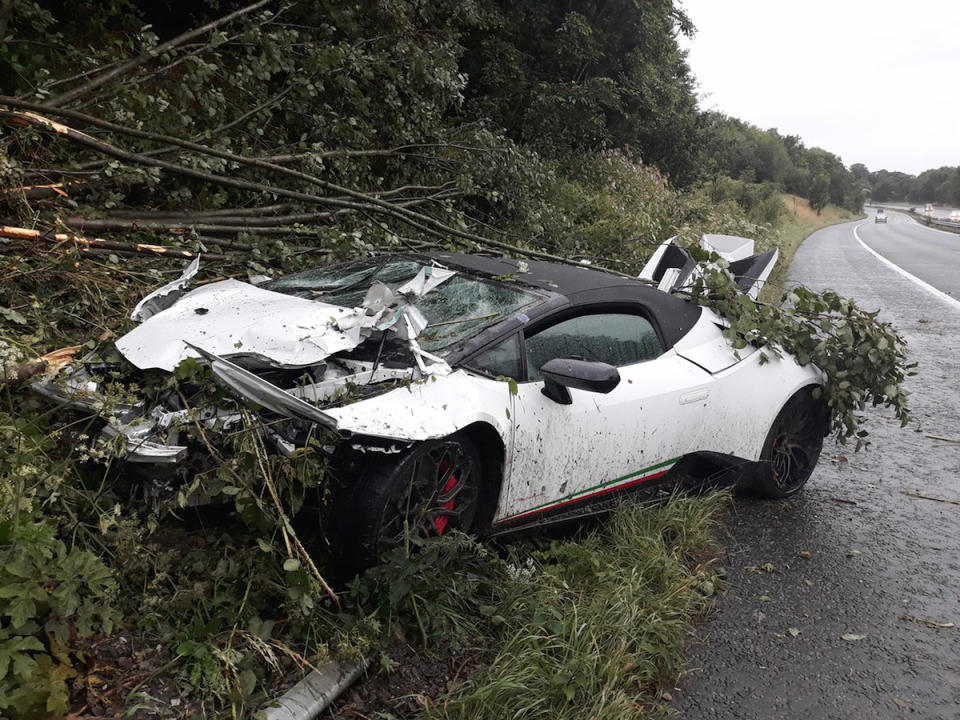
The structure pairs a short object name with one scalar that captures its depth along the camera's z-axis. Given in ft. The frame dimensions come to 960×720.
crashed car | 9.55
